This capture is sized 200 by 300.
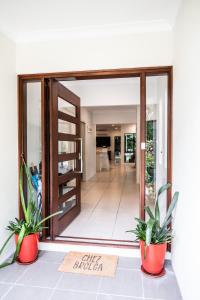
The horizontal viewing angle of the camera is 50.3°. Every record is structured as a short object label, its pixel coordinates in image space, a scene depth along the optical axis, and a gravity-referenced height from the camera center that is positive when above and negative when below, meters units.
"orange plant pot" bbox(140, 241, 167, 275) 2.10 -1.12
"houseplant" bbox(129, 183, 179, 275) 2.10 -0.97
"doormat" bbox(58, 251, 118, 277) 2.25 -1.33
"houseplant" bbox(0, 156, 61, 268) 2.32 -0.97
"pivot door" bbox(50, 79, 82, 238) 2.78 -0.17
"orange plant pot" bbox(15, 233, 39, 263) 2.34 -1.15
